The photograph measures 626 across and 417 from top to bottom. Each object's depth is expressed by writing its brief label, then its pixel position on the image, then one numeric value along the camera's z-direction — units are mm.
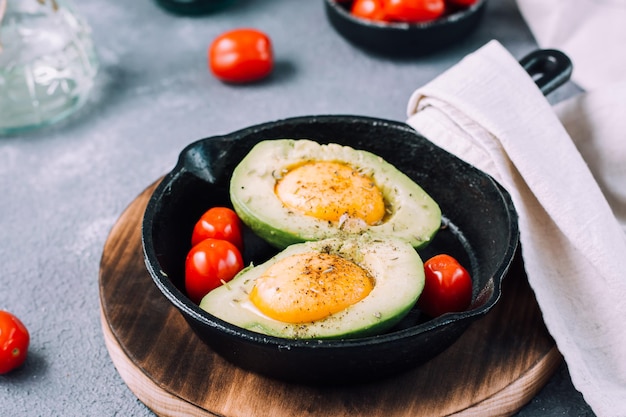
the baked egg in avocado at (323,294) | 494
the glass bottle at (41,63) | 756
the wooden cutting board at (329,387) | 517
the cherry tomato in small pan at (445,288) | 541
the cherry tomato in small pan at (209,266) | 543
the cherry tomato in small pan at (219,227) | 573
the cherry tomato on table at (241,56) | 785
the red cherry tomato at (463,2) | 793
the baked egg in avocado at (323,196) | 553
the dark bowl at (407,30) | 774
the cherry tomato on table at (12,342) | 552
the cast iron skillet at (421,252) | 483
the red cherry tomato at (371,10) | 785
